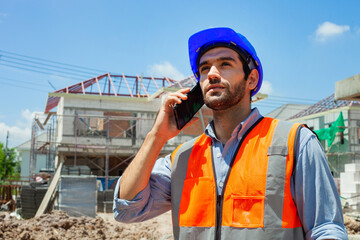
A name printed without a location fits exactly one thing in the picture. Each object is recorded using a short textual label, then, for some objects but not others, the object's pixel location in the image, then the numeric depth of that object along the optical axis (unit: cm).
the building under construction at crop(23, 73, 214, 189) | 2285
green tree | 5520
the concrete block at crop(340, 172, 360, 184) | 1257
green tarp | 2302
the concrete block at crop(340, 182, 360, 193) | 1246
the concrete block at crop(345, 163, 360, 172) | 1263
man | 171
